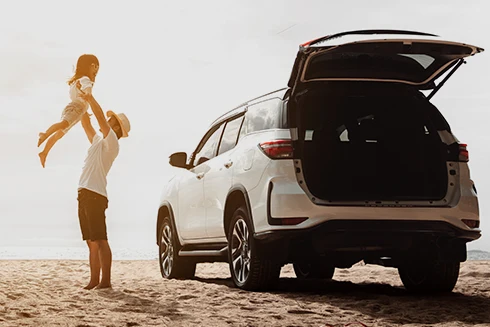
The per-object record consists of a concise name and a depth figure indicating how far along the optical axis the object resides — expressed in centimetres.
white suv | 698
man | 771
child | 746
